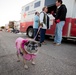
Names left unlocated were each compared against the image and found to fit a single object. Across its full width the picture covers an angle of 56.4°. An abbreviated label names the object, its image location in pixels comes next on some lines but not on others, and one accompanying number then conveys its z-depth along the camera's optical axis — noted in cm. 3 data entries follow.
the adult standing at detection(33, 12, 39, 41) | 348
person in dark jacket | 288
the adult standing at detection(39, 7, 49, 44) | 292
